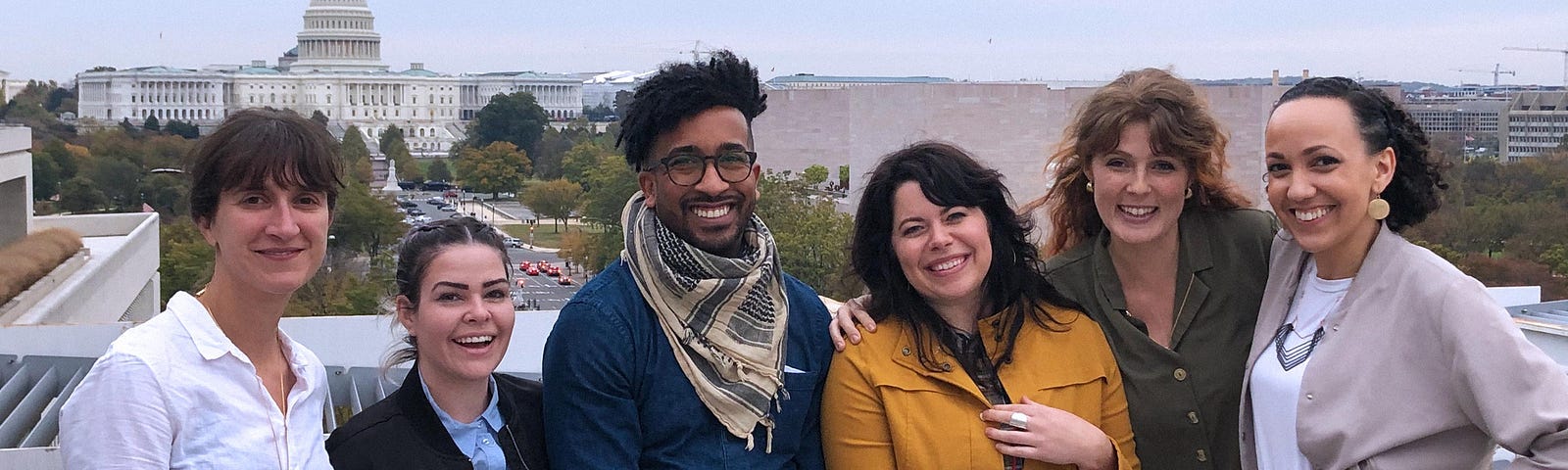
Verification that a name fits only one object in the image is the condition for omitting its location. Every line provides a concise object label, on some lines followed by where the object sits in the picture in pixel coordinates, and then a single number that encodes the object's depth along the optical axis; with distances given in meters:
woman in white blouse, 2.38
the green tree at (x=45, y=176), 46.44
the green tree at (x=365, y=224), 39.50
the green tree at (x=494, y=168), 66.56
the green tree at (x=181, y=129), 74.96
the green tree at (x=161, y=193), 43.00
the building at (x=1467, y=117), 78.00
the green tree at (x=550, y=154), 67.81
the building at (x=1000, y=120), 36.97
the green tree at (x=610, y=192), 43.41
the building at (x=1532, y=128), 71.00
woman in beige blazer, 2.69
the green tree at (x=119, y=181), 46.44
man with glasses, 2.94
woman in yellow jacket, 3.08
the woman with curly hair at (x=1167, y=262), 3.34
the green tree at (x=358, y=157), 56.97
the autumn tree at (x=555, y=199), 55.00
